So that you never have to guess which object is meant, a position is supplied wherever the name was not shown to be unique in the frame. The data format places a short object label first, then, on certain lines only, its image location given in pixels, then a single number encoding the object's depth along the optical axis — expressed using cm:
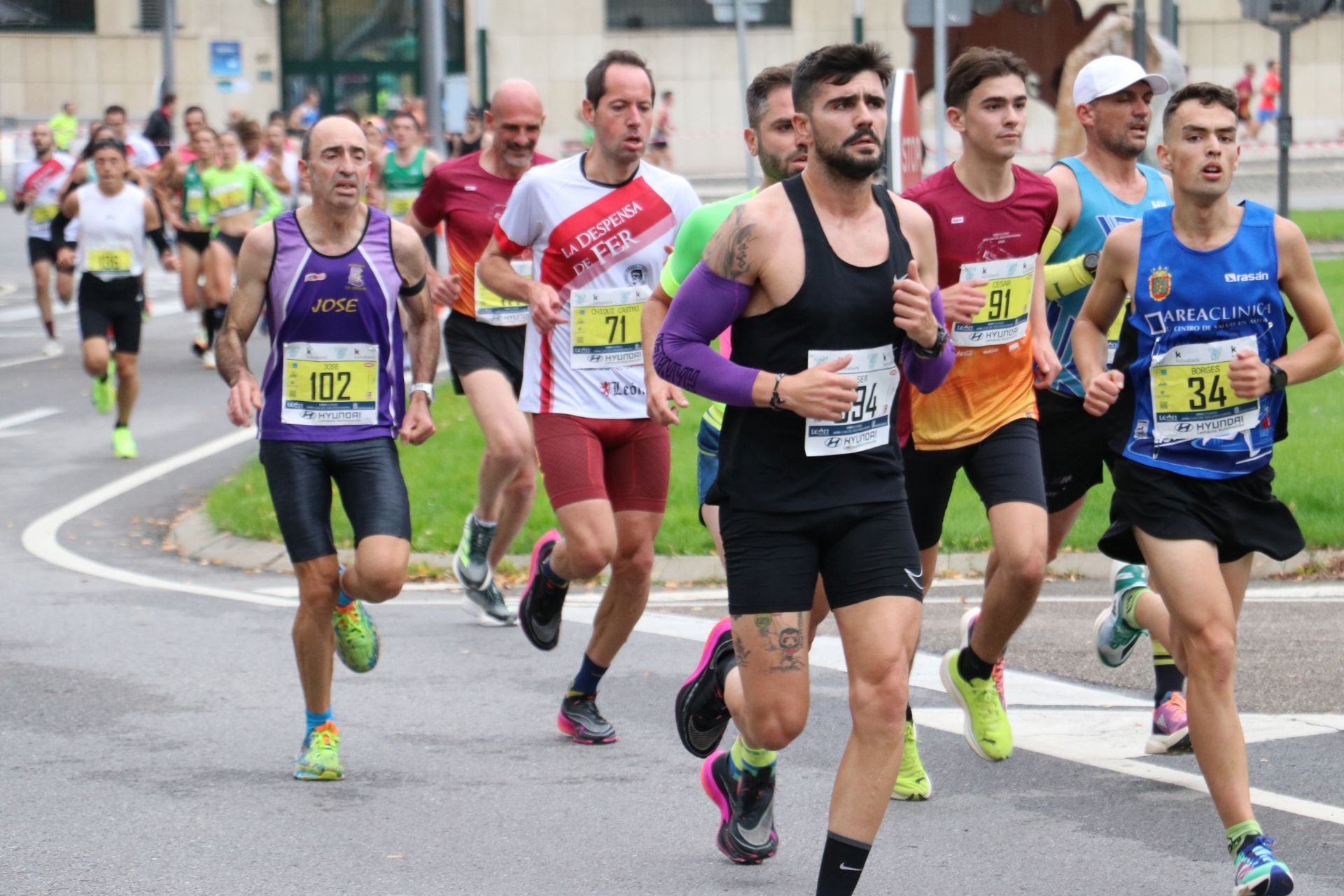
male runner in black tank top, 959
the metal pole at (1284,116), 3734
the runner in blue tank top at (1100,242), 1355
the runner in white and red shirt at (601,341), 1423
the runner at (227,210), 3894
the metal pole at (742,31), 3803
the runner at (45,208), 4109
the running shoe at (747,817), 1116
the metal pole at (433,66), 4591
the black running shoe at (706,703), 1174
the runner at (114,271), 2922
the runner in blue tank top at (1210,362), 1099
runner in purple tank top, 1325
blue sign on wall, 8150
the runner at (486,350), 1775
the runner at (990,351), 1268
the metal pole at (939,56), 2820
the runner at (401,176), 3569
